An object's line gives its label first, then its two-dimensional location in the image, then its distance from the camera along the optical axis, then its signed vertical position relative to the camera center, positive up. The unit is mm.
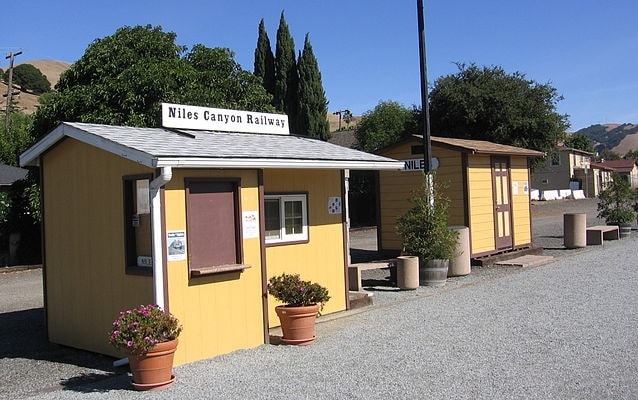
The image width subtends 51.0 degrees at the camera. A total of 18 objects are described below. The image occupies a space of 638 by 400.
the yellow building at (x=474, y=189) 15070 +473
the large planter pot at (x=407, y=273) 12125 -1125
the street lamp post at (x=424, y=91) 13531 +2450
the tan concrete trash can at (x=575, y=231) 18359 -718
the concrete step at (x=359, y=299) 10430 -1369
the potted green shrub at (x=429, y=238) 12570 -536
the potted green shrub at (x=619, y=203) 21516 -3
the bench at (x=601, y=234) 19203 -890
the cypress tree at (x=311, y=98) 37000 +6476
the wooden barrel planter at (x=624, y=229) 21434 -841
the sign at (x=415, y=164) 15188 +1068
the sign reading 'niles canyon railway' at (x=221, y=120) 9234 +1442
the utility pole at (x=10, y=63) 38072 +9295
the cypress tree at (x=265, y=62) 37844 +8770
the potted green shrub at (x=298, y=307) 7875 -1089
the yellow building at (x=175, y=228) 7312 -102
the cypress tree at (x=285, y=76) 37312 +7844
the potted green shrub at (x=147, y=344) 6141 -1143
